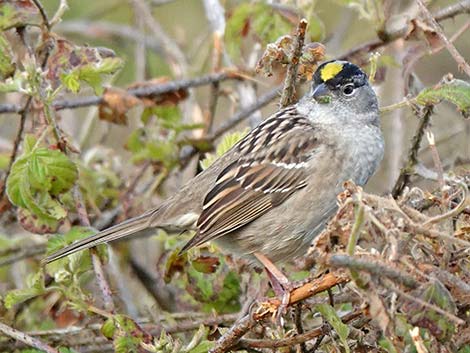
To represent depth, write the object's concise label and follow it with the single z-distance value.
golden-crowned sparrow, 6.26
